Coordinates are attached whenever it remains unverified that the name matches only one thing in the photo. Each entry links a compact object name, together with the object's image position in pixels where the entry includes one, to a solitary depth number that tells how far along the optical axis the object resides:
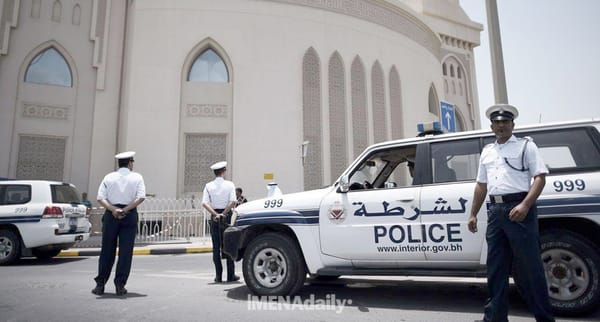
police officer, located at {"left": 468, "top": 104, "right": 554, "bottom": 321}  2.95
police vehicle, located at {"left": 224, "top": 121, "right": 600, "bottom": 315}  3.50
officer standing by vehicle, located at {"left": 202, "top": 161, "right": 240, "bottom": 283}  5.72
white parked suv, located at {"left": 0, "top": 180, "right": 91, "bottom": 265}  7.78
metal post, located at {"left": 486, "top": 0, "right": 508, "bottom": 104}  6.62
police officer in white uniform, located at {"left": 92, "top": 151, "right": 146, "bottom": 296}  4.75
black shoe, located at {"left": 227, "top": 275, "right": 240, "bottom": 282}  5.77
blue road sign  8.72
